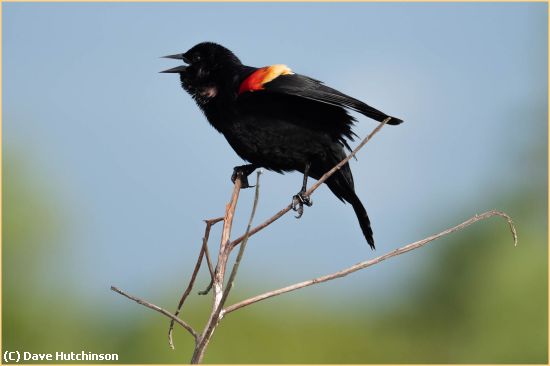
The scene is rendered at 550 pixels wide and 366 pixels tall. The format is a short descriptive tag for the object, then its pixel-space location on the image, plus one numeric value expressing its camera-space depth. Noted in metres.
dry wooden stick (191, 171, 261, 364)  3.91
